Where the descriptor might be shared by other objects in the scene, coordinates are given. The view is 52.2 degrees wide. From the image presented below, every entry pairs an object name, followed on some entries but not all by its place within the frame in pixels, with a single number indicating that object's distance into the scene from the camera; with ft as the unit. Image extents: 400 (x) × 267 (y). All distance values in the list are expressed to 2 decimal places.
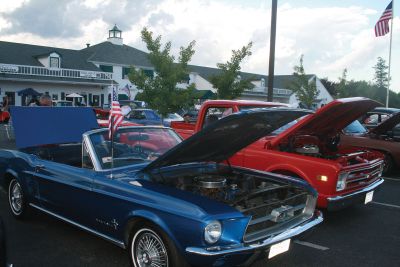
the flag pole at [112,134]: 13.58
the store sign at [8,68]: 112.15
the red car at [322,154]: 17.44
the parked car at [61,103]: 92.13
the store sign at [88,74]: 130.00
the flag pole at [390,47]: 92.53
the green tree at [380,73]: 337.25
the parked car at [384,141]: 30.09
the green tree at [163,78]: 45.19
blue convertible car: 10.89
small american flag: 14.08
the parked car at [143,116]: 58.70
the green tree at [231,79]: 45.39
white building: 117.08
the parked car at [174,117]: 63.76
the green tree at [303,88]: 92.17
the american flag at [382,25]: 73.31
